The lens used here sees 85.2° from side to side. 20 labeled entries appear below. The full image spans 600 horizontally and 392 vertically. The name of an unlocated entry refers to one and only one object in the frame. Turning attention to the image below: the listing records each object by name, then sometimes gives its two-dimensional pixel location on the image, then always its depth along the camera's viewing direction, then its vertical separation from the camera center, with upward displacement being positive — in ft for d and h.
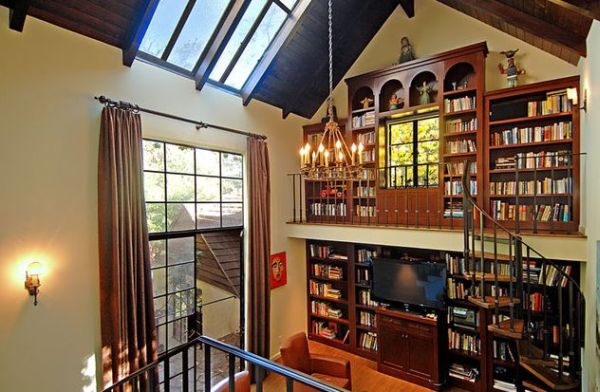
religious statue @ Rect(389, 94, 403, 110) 17.83 +4.84
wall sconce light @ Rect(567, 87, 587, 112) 12.92 +3.72
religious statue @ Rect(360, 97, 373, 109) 19.07 +5.18
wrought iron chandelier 9.66 +0.98
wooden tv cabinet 15.56 -7.86
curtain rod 11.71 +3.26
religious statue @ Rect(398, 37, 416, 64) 17.80 +7.64
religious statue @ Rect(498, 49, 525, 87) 14.80 +5.47
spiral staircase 10.36 -4.54
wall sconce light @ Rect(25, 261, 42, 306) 9.97 -2.57
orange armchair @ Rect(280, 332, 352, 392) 14.30 -7.77
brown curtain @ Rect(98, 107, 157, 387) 11.41 -2.10
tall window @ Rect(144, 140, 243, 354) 13.52 -1.04
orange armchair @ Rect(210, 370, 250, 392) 11.02 -6.80
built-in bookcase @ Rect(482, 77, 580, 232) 13.24 +1.85
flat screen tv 15.81 -4.68
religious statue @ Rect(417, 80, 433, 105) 16.92 +5.09
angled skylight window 12.96 +6.90
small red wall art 18.61 -4.54
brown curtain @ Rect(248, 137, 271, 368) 16.69 -3.11
